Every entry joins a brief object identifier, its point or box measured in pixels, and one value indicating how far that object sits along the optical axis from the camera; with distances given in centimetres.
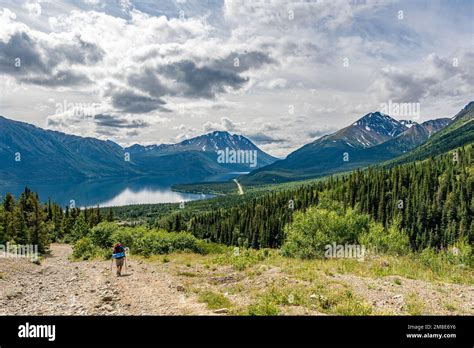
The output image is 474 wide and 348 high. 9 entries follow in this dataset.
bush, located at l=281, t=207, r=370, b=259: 3633
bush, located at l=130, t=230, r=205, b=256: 3825
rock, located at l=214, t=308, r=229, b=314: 1192
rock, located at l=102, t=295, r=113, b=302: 1446
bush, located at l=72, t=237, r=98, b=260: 4381
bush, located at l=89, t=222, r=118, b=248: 4766
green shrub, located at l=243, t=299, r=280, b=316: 1101
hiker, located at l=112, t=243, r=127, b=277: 2256
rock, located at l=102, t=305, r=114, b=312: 1277
